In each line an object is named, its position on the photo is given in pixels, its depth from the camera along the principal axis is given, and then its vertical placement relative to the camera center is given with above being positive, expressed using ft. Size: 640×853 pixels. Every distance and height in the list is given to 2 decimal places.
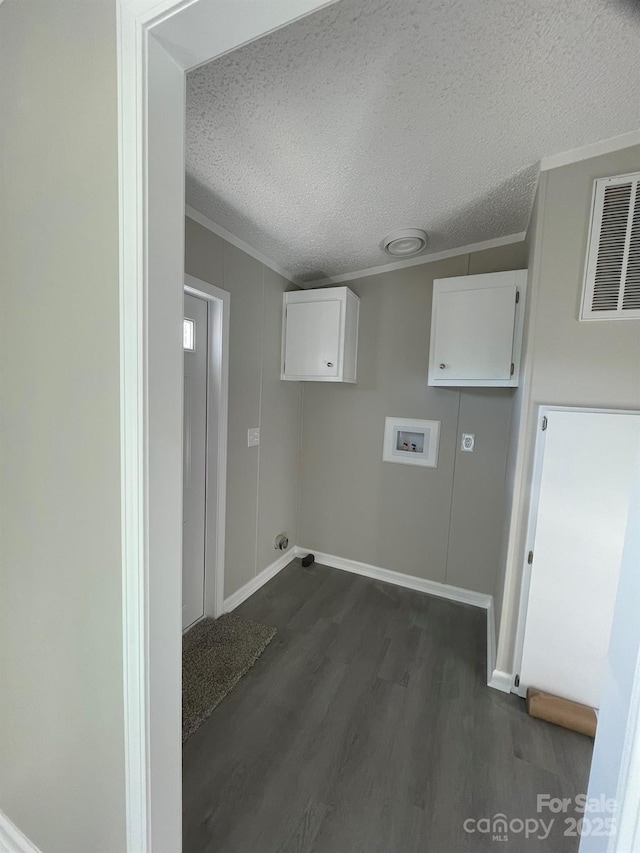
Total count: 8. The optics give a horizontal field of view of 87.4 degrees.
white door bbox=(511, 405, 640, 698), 5.03 -1.78
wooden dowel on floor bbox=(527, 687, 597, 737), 4.95 -4.58
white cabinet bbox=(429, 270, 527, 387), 6.36 +1.48
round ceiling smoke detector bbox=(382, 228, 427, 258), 6.73 +3.30
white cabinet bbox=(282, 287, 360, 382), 8.08 +1.52
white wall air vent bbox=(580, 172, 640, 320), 4.40 +2.12
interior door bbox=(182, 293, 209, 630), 6.50 -1.35
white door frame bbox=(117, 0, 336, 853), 2.07 +0.28
